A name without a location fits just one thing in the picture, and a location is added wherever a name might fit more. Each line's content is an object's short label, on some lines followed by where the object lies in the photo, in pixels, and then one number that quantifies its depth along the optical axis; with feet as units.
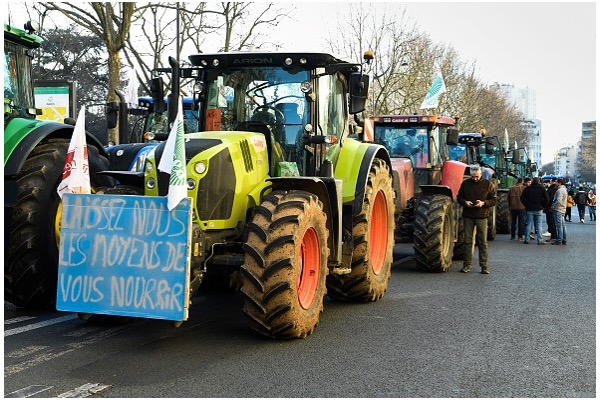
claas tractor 22.58
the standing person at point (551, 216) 71.31
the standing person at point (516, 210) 72.59
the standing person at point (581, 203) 123.03
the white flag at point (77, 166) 21.97
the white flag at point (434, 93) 64.89
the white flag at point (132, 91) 53.52
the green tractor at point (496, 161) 67.24
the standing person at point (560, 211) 67.46
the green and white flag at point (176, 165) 20.36
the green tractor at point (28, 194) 26.11
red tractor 41.98
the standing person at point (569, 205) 111.45
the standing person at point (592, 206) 134.41
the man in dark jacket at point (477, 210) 42.91
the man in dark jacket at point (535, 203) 67.00
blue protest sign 20.63
